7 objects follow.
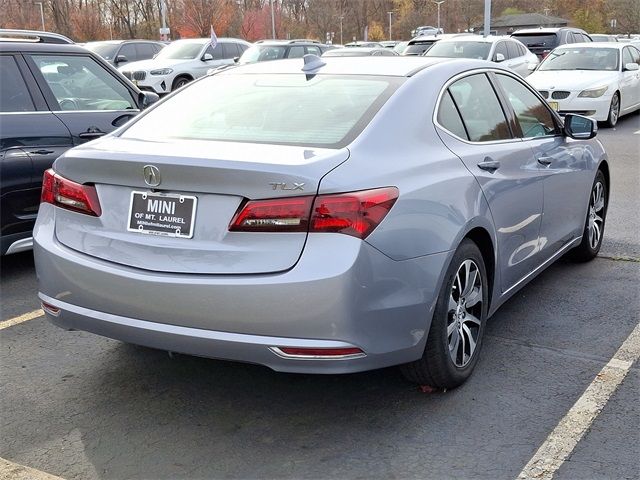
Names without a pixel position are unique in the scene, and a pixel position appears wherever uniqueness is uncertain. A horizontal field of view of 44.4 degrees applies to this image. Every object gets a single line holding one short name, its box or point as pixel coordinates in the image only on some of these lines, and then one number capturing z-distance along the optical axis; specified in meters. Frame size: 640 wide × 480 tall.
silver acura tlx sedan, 3.02
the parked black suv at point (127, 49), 22.73
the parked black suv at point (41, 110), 5.52
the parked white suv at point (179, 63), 20.17
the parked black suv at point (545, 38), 23.59
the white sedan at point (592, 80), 14.04
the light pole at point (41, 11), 65.39
